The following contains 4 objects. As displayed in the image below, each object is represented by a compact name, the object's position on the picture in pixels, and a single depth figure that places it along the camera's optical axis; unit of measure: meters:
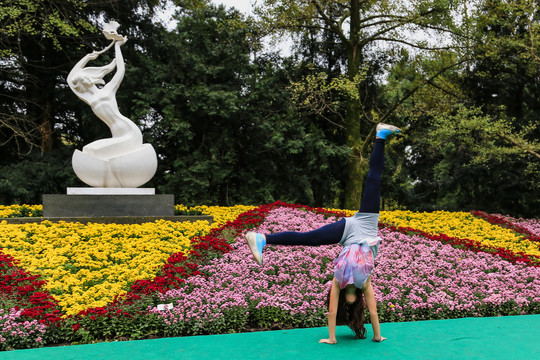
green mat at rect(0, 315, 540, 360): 3.64
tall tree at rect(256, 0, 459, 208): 14.35
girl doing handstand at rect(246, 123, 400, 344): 3.68
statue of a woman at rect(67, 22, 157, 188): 9.14
